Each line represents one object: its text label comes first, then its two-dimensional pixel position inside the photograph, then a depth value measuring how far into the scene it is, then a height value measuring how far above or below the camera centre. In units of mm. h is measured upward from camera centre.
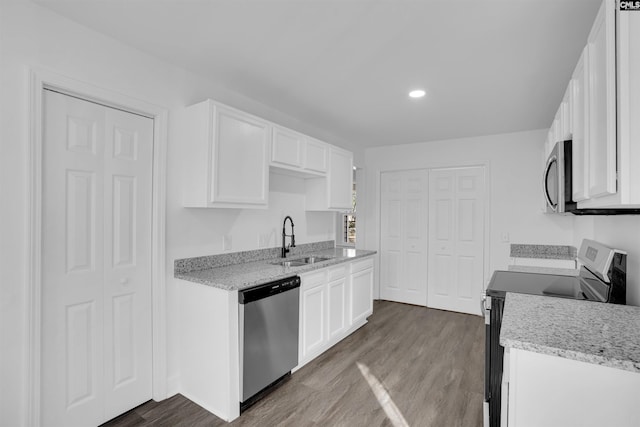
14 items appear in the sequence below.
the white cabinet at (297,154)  2929 +567
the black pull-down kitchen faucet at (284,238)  3406 -293
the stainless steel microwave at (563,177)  1639 +187
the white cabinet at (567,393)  987 -578
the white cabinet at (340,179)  3715 +397
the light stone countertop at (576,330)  1023 -433
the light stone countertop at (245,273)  2197 -474
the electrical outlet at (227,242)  2819 -272
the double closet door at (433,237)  4465 -355
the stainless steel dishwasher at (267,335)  2213 -906
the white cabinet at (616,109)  968 +331
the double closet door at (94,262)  1855 -321
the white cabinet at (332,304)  2838 -922
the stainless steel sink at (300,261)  3169 -507
